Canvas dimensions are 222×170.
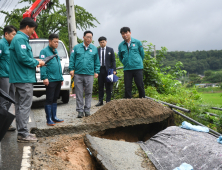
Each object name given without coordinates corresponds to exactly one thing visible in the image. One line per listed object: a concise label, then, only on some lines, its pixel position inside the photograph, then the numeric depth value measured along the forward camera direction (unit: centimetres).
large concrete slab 381
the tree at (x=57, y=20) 1959
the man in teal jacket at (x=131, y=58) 629
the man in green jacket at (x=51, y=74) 503
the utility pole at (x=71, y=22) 997
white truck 718
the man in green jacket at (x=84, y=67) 564
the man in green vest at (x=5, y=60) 485
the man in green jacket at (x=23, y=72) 397
